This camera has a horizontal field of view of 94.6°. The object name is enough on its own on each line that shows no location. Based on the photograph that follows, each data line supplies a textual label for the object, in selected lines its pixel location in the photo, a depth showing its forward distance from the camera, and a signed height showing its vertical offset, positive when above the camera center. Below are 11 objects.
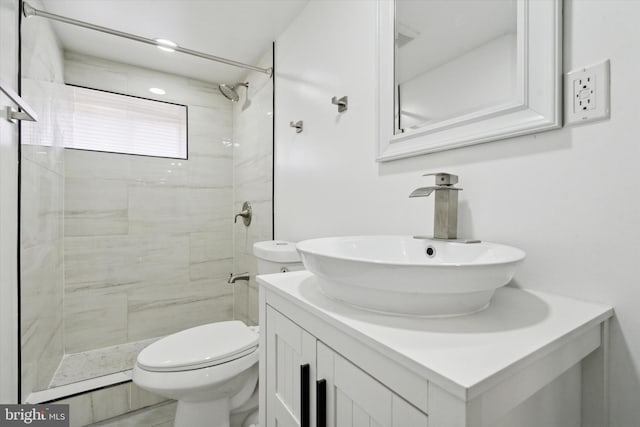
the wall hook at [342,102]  1.32 +0.49
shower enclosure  1.66 +0.02
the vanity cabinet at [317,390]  0.47 -0.34
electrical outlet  0.62 +0.26
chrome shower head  2.21 +0.90
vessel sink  0.49 -0.13
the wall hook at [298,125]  1.68 +0.49
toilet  1.24 -0.69
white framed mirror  0.70 +0.41
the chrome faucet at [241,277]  2.05 -0.47
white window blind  2.13 +0.66
